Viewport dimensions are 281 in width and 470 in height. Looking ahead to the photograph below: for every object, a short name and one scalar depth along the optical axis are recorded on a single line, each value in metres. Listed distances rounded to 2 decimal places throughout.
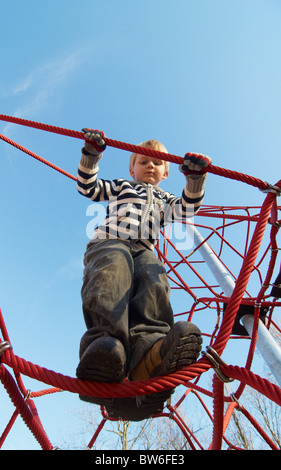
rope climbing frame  1.06
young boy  1.12
